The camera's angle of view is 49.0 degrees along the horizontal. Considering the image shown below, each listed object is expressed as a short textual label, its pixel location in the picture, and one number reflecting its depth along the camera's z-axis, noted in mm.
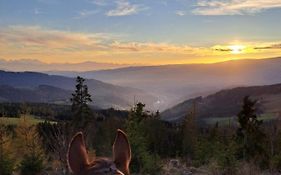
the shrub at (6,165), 11245
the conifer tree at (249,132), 14175
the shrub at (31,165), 11229
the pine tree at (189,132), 20076
